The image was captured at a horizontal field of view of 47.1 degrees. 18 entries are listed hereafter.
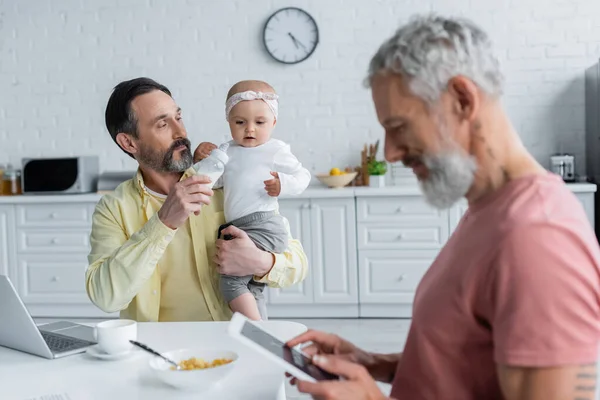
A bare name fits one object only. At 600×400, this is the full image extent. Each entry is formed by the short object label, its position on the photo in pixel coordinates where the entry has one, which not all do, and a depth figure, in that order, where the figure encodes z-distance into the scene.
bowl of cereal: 1.29
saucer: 1.57
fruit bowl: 4.51
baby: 2.38
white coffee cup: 1.56
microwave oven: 4.79
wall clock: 4.84
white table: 1.34
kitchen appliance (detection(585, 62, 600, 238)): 4.27
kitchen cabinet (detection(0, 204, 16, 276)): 4.76
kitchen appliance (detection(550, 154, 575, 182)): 4.41
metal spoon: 1.40
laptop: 1.56
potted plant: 4.54
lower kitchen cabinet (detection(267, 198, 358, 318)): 4.37
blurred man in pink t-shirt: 0.89
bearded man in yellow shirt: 1.96
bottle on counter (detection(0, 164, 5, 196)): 5.05
